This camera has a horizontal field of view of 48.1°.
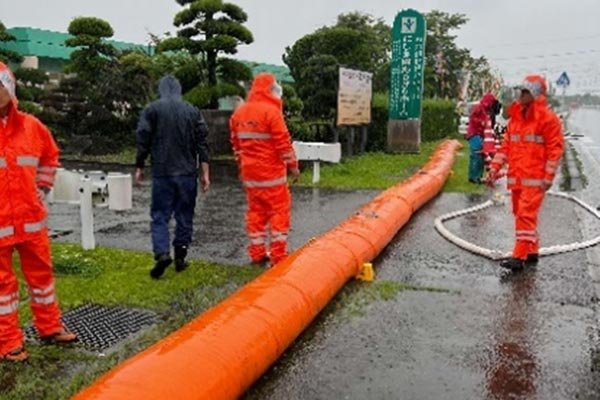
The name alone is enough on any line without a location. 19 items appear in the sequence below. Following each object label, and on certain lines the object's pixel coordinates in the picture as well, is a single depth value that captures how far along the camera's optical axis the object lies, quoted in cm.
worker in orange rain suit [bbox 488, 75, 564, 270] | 612
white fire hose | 677
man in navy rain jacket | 576
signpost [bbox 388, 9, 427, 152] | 1769
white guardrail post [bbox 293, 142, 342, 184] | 1166
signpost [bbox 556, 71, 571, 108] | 3850
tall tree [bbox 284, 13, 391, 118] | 1712
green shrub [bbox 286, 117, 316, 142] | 1506
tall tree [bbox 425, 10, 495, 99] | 3575
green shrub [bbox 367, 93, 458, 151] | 1859
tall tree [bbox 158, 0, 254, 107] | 1504
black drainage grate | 436
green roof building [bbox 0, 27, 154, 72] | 2727
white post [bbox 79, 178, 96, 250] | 658
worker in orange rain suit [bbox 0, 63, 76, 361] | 396
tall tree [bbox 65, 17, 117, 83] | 1712
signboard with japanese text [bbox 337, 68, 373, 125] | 1512
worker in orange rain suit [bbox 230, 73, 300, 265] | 604
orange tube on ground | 299
